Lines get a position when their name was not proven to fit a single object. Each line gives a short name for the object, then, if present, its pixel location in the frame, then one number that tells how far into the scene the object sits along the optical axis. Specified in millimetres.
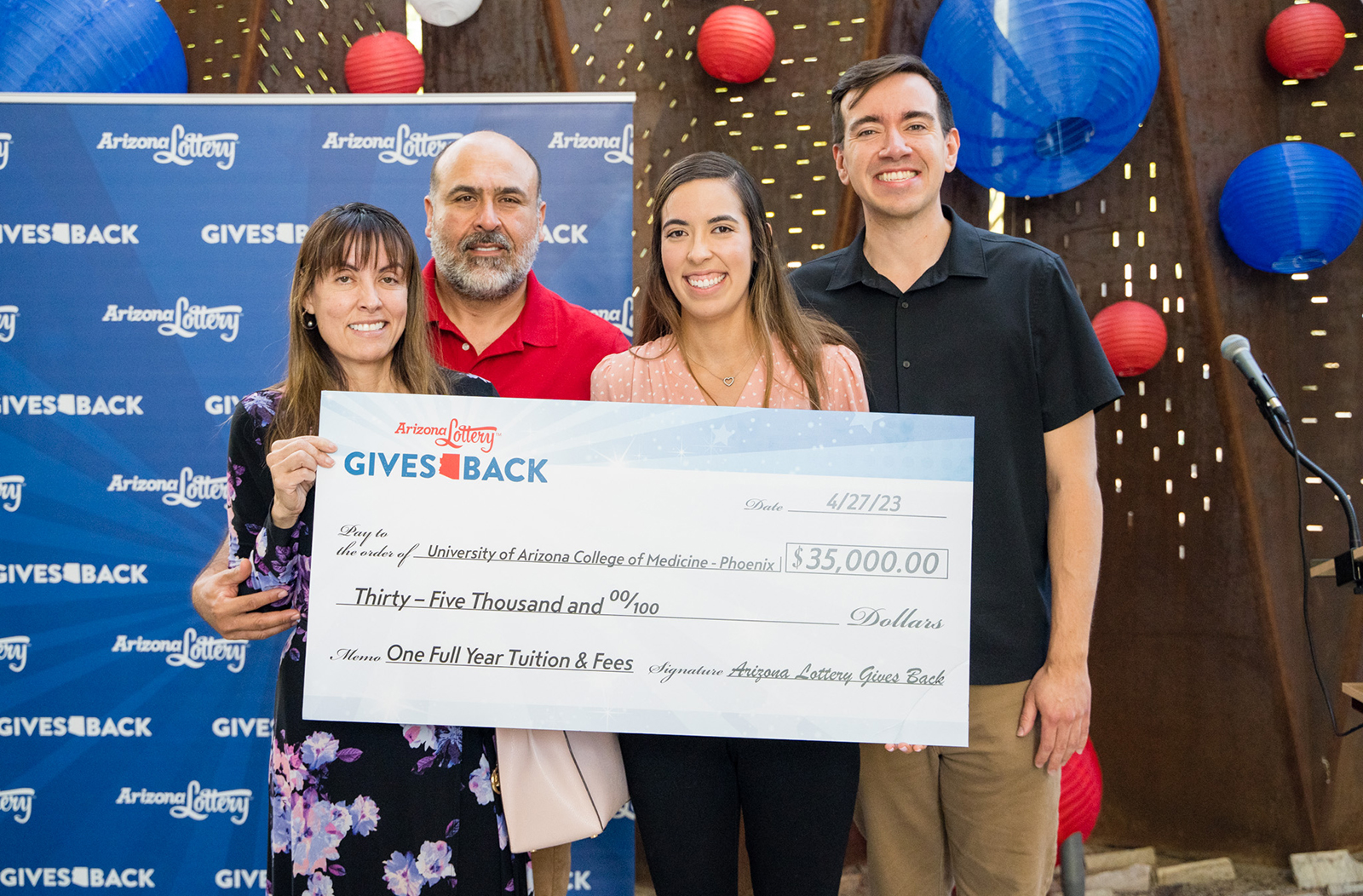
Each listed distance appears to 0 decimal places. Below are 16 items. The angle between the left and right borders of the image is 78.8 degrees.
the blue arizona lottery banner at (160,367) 2338
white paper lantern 2945
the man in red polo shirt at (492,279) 1966
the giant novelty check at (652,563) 1415
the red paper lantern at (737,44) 2965
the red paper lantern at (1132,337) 2850
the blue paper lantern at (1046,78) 2449
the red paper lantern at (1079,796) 2463
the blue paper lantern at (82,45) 2535
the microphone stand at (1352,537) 1827
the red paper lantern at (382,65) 2959
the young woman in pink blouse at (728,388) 1444
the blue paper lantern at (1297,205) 2656
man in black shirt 1615
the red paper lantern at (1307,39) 2828
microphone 1809
